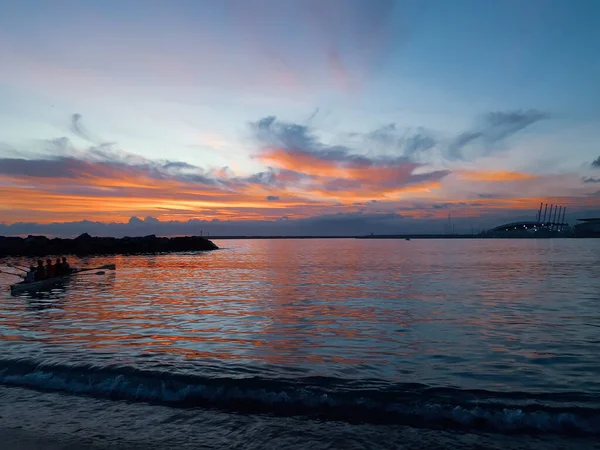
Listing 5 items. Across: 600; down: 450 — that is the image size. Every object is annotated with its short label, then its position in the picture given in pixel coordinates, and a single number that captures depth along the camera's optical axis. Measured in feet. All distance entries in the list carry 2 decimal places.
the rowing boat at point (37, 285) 106.38
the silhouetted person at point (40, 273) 117.61
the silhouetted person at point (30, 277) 112.16
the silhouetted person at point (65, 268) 134.10
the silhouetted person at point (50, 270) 124.12
